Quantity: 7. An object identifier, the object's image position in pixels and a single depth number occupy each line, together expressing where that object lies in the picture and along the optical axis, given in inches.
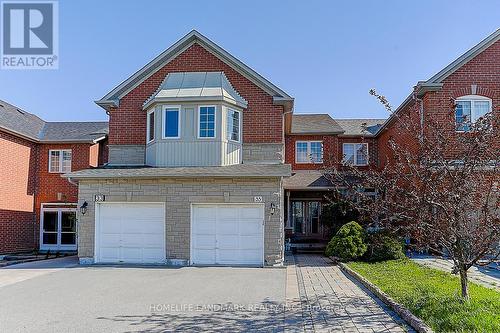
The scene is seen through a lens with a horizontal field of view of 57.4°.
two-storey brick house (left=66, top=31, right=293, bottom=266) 625.3
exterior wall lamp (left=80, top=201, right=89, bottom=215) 642.2
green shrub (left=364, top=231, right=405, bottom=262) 637.3
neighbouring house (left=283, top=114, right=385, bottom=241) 963.3
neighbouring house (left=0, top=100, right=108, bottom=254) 864.3
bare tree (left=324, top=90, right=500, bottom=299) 307.7
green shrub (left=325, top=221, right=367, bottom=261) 646.5
